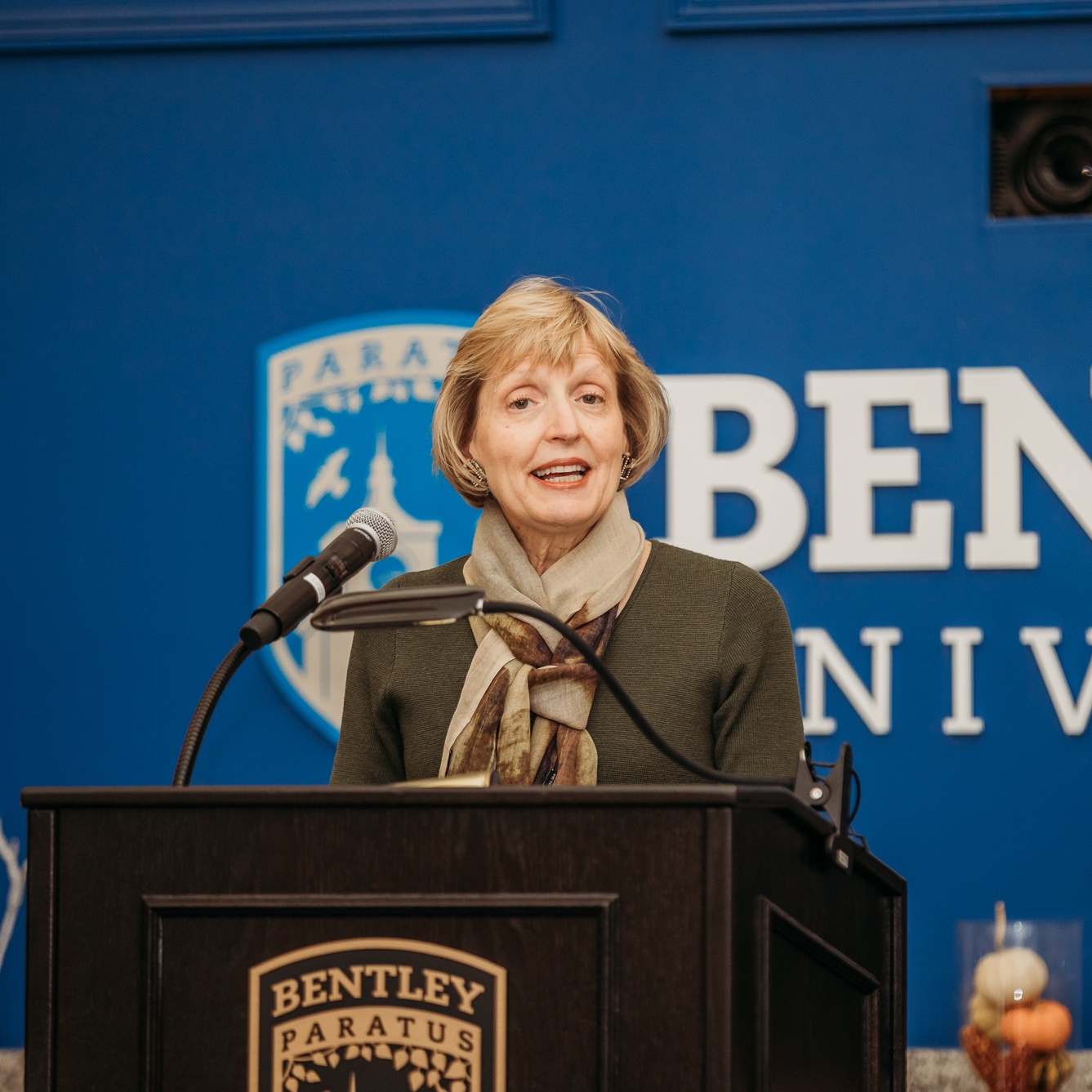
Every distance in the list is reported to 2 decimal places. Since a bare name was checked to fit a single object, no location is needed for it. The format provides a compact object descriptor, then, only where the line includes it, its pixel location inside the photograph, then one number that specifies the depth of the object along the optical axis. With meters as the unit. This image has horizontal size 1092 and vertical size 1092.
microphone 5.71
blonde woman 5.94
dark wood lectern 5.51
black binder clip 5.67
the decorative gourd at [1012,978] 6.62
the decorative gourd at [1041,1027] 6.60
